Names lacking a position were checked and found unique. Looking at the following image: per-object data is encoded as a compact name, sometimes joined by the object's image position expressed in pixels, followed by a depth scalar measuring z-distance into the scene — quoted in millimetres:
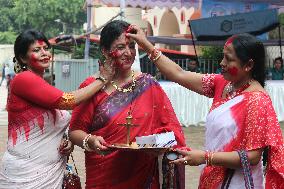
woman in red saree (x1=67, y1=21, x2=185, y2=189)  3623
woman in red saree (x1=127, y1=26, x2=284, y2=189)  3051
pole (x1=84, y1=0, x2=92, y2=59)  17450
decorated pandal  14180
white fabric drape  12312
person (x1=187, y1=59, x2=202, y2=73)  14258
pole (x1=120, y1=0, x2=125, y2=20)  13511
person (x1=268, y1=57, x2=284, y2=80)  14108
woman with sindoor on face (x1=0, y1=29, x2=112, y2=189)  3617
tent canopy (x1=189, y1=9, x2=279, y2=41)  13172
